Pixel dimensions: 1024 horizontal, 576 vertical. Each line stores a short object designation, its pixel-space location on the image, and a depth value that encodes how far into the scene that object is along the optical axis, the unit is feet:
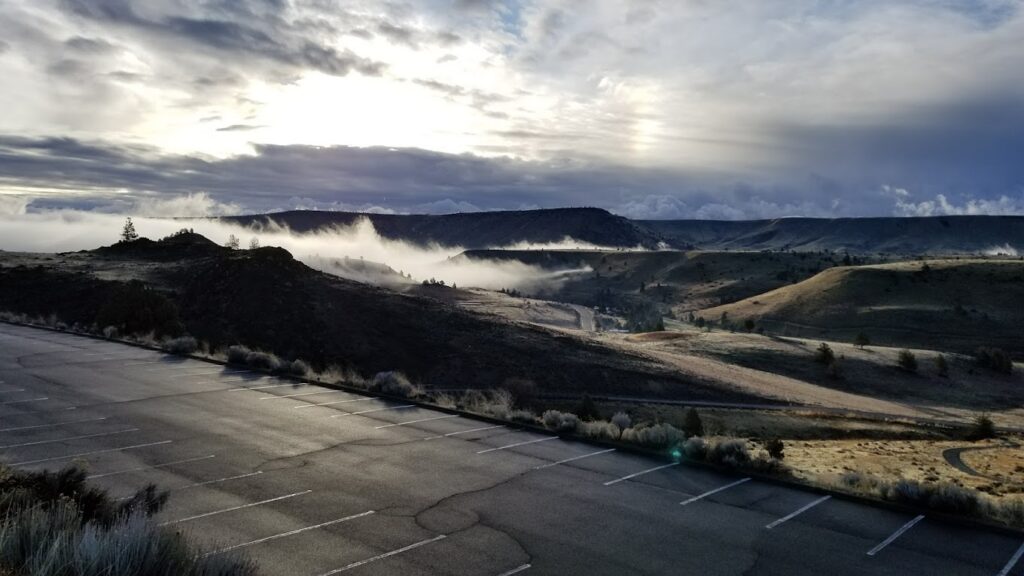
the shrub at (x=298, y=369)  80.84
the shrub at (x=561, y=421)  58.18
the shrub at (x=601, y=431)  56.24
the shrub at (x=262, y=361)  82.89
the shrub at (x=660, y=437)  53.06
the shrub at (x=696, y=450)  50.67
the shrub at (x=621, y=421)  62.03
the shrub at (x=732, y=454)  48.70
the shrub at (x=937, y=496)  40.40
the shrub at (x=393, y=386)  70.79
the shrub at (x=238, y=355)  85.97
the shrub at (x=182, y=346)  92.22
